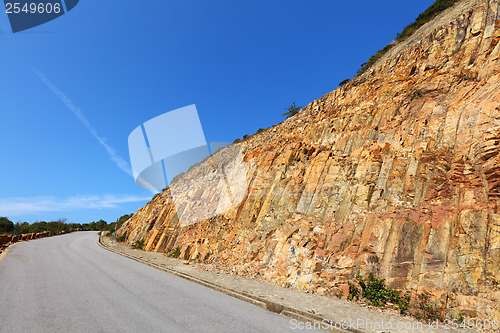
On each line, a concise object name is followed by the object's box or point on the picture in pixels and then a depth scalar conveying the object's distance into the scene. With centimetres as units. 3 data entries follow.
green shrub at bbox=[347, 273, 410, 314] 823
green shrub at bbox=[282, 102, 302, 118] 3412
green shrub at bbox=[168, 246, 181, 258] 2117
